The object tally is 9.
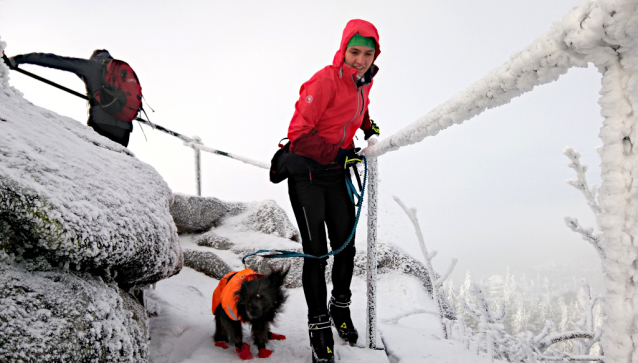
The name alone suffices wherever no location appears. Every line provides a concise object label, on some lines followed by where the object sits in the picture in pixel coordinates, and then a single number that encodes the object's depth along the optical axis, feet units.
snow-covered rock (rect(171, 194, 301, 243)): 18.93
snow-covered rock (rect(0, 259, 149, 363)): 3.64
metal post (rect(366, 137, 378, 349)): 7.79
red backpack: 11.80
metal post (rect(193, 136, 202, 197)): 21.45
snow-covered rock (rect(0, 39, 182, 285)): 4.30
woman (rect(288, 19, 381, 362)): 7.35
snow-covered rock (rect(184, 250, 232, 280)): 15.26
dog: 7.35
